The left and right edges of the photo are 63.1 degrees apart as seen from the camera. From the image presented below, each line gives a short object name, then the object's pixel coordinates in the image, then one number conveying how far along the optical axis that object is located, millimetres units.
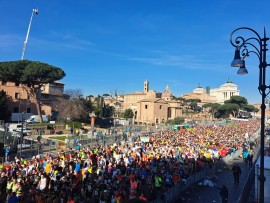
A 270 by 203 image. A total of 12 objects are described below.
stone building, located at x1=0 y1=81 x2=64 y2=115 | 34591
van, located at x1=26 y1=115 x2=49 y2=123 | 29917
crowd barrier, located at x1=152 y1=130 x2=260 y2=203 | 8714
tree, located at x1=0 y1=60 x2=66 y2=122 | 32585
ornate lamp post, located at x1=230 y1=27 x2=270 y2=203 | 4539
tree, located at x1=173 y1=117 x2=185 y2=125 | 48599
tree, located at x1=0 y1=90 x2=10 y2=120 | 29892
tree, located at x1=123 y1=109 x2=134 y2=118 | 55783
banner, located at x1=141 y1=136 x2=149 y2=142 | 18714
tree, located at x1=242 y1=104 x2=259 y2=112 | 74360
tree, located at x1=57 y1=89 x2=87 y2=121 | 35130
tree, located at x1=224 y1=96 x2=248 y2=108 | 73965
